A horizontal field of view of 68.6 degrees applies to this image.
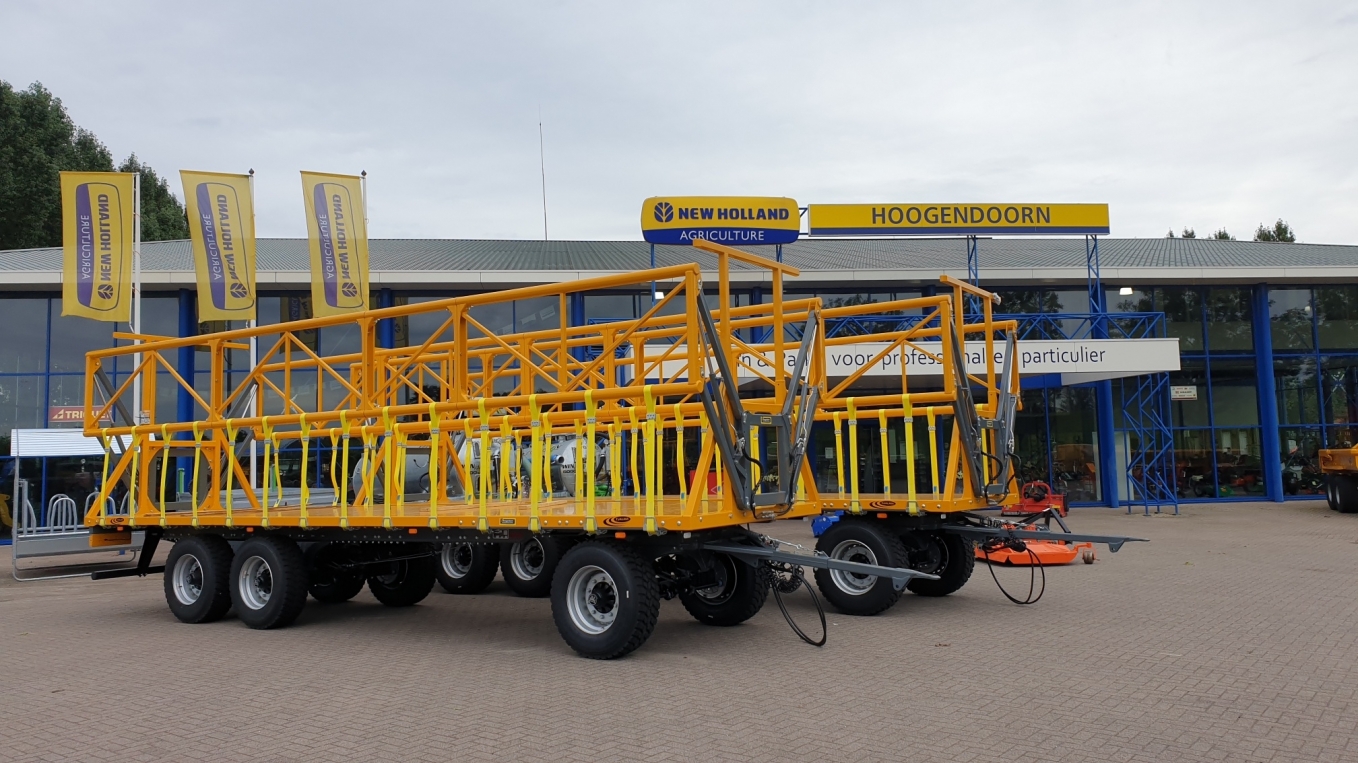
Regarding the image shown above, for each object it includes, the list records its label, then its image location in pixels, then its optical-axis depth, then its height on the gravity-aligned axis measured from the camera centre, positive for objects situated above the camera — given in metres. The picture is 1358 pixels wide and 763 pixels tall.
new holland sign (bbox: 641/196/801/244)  21.23 +4.93
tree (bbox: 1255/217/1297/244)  54.97 +11.18
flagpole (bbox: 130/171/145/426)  17.67 +3.67
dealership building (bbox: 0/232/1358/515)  23.62 +3.02
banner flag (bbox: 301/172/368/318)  17.31 +3.77
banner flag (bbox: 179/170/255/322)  16.78 +3.70
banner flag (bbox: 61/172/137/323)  17.02 +3.75
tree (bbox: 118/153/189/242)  43.25 +11.37
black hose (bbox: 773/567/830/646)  8.07 -1.53
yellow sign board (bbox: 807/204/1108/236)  22.27 +5.01
